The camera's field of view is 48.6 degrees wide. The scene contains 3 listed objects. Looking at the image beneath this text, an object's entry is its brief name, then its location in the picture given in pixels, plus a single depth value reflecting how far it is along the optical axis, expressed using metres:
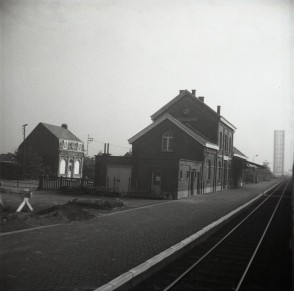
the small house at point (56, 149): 51.56
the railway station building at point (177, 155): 24.81
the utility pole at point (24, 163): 40.14
